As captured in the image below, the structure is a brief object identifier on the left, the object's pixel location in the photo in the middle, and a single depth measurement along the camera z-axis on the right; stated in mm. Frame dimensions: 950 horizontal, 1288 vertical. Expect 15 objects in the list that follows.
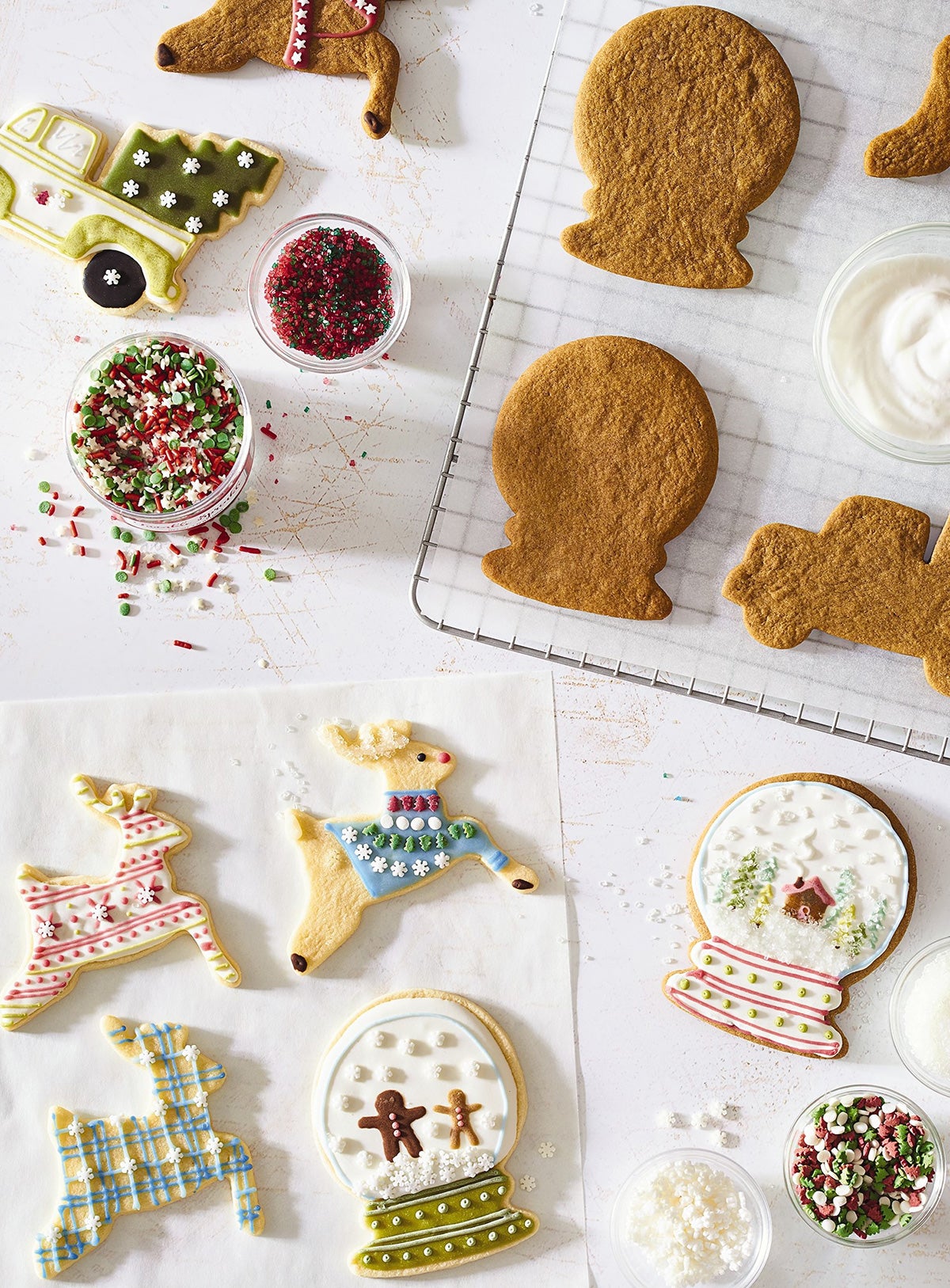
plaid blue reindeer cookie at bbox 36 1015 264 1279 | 718
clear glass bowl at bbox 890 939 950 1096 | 723
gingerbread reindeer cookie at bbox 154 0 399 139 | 707
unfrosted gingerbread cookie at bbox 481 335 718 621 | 692
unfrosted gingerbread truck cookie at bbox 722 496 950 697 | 691
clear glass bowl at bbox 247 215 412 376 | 703
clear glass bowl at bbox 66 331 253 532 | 697
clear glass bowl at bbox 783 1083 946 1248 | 715
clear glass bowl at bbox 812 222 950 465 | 688
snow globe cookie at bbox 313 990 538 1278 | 719
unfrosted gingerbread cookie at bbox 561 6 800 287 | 688
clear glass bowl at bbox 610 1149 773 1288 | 717
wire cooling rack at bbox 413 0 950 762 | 694
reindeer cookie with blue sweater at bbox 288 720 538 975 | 718
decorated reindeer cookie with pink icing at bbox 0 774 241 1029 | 715
